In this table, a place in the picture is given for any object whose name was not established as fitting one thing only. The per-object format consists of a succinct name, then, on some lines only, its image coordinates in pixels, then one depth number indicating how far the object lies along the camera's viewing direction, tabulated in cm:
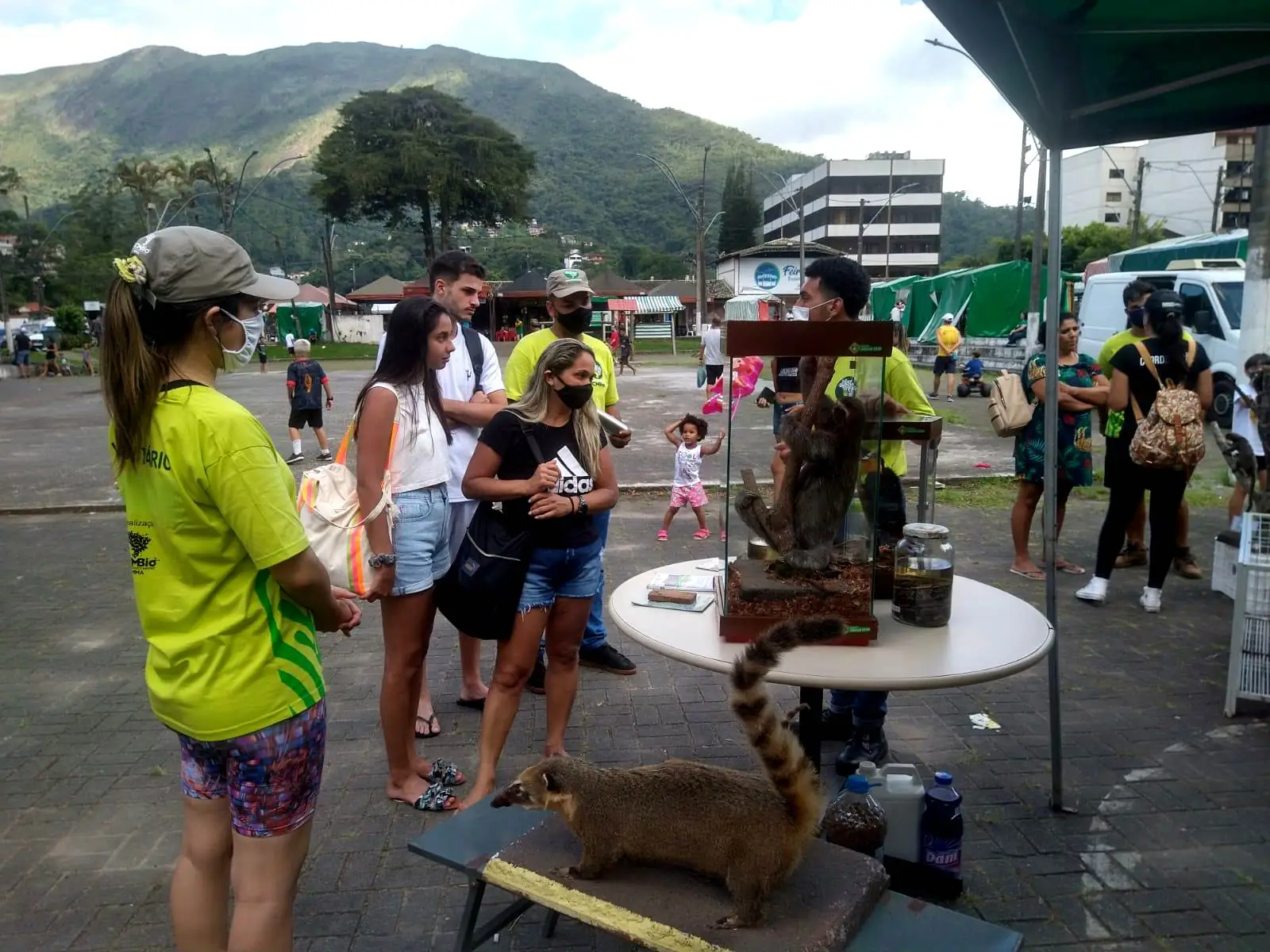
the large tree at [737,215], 9088
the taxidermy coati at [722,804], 202
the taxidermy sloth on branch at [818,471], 265
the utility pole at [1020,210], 2112
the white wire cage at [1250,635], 405
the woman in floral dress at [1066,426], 588
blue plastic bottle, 273
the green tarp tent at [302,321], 5209
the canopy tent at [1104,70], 255
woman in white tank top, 314
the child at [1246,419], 564
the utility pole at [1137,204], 3366
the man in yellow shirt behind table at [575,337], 402
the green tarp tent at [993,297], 2320
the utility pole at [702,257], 2969
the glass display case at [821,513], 264
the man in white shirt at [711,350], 1653
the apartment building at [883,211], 8144
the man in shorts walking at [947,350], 1830
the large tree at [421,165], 4906
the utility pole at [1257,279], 760
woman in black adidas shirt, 312
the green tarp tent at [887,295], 2835
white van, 1342
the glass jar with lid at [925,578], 282
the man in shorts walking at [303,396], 1111
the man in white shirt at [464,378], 371
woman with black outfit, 536
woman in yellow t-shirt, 182
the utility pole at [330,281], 5134
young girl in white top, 700
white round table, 243
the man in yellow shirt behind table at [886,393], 338
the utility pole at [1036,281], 1686
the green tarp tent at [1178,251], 1783
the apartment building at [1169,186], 5650
